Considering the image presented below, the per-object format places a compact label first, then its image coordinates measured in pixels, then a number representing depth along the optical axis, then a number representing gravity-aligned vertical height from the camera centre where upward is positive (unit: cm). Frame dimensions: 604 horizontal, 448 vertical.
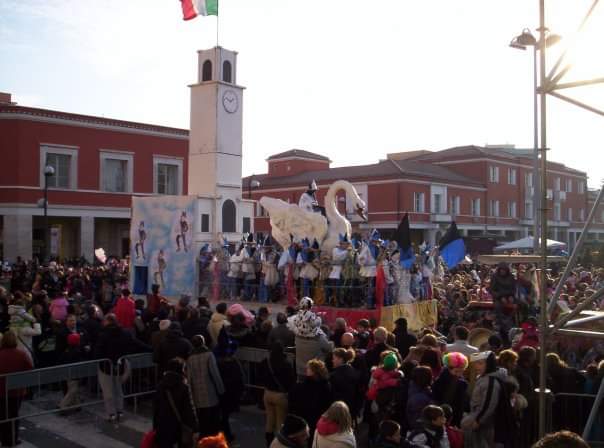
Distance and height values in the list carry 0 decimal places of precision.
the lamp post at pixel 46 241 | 2383 +9
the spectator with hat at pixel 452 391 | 688 -152
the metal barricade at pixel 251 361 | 991 -179
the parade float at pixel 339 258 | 1541 -29
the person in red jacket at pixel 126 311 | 1183 -121
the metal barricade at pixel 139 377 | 978 -211
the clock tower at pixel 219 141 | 2189 +357
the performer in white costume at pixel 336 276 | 1617 -73
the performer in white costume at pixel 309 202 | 1820 +123
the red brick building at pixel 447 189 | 4778 +463
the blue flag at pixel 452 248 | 1684 -1
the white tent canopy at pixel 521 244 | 2580 +17
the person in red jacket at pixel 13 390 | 837 -180
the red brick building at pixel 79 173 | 3306 +392
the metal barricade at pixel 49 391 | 835 -221
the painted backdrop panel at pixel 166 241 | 2053 +12
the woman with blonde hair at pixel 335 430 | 541 -153
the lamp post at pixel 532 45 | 1557 +495
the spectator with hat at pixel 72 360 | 989 -176
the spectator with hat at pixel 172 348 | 845 -134
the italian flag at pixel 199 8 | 2291 +833
